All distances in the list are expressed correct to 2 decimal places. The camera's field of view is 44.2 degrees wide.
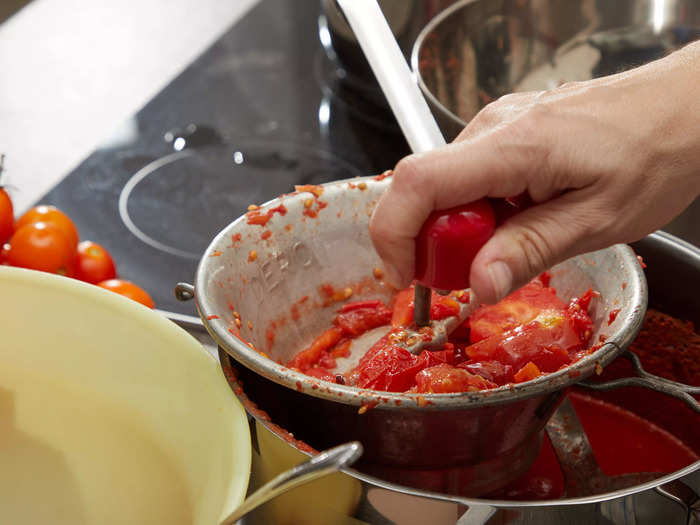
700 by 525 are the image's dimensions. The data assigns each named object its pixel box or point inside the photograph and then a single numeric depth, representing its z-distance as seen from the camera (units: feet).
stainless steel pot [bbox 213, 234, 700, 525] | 1.91
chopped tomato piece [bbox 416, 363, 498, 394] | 2.19
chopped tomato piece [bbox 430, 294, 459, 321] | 2.57
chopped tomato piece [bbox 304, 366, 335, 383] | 2.51
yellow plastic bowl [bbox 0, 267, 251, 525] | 2.15
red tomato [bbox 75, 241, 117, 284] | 3.44
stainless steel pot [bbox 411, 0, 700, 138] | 3.99
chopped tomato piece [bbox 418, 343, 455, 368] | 2.34
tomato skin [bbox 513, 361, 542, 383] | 2.30
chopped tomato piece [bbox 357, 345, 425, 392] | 2.29
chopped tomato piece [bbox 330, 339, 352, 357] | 2.72
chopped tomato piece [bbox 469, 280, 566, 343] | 2.60
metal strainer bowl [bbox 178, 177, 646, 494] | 2.13
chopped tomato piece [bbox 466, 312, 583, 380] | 2.37
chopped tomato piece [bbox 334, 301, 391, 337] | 2.83
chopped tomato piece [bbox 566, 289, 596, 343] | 2.48
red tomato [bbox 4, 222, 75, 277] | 3.15
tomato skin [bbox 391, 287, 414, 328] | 2.64
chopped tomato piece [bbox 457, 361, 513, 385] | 2.37
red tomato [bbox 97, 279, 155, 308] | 3.19
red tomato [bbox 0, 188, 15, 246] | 3.17
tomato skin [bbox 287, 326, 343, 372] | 2.70
